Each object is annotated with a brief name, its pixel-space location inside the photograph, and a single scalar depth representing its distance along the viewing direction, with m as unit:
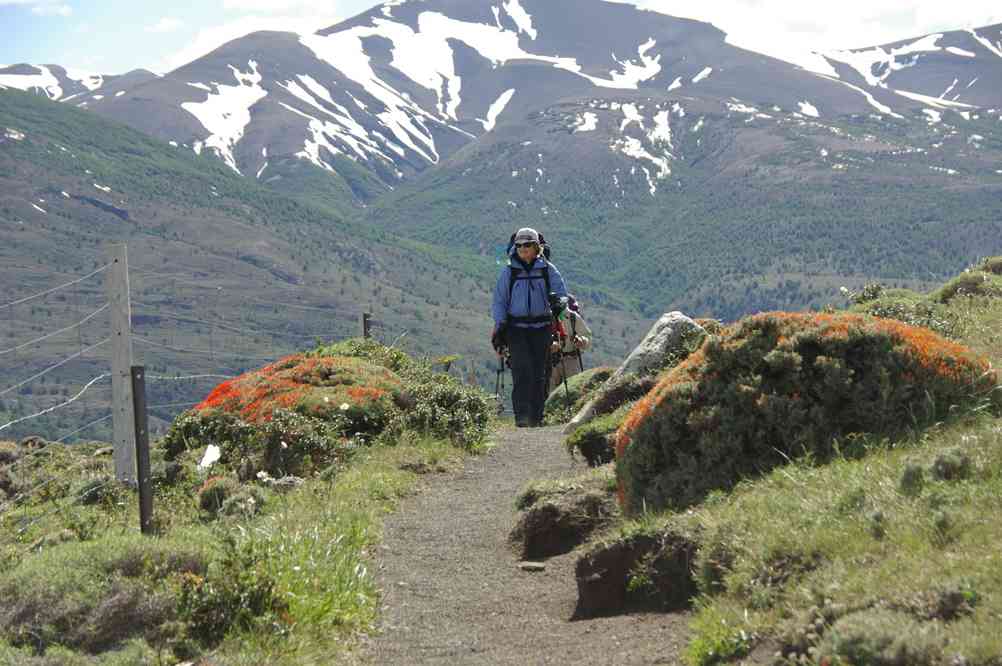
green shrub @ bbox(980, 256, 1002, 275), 21.39
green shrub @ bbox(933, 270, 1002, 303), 18.13
